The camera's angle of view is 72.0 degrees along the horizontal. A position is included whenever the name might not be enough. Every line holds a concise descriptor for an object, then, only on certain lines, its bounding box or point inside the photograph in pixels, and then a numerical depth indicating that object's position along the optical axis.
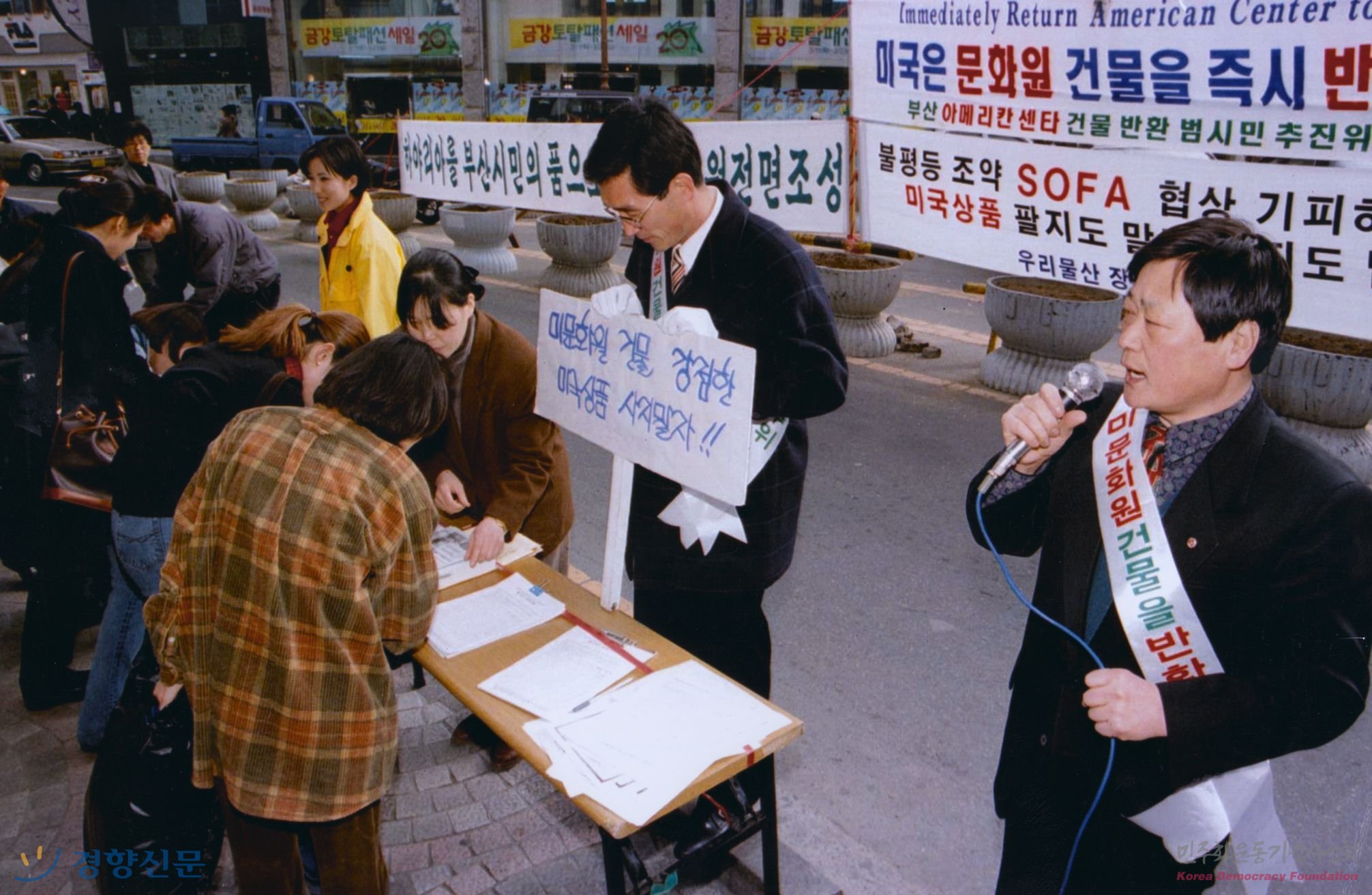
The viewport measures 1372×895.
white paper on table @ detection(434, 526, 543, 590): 2.90
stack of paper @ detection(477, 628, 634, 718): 2.31
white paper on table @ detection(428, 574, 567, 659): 2.57
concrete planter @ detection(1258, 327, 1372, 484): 5.64
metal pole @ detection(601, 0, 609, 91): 21.63
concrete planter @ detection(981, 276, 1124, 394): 7.18
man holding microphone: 1.62
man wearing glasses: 2.44
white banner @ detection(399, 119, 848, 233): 4.50
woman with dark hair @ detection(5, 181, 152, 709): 3.58
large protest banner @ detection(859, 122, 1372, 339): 3.35
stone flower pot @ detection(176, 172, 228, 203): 16.34
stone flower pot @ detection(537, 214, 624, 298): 10.60
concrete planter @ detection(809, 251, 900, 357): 8.28
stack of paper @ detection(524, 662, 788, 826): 2.02
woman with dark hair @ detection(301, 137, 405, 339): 4.39
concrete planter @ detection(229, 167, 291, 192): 17.95
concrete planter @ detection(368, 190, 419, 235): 12.90
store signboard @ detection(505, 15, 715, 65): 22.75
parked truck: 19.91
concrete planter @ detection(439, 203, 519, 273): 11.98
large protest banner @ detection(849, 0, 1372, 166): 3.19
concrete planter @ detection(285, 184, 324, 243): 14.16
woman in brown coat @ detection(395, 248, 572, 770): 2.96
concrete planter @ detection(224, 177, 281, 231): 15.21
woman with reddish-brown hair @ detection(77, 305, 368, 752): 2.72
